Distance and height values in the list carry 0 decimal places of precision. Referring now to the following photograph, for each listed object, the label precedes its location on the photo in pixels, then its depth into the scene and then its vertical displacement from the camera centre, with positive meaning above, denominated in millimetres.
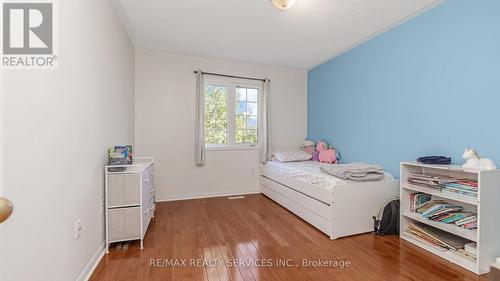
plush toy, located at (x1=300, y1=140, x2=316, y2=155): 4056 -164
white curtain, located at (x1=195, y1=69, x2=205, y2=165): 3598 +246
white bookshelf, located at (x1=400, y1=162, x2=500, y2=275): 1649 -662
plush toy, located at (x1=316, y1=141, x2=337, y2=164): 3541 -256
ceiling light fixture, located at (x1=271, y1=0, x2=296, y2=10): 2045 +1271
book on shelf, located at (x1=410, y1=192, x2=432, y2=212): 2201 -608
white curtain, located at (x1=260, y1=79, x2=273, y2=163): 3969 +166
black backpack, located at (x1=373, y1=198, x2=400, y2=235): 2303 -866
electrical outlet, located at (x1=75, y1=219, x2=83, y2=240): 1472 -617
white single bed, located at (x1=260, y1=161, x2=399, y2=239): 2252 -683
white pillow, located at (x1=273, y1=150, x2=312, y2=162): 3750 -307
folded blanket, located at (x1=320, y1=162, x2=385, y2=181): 2375 -377
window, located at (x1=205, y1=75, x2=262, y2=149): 3838 +459
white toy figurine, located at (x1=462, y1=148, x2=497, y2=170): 1703 -182
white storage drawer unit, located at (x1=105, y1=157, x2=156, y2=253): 1963 -605
